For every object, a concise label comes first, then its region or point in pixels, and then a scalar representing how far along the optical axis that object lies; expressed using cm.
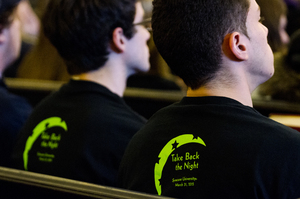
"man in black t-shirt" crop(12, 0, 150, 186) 212
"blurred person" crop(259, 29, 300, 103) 263
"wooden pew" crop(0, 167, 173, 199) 173
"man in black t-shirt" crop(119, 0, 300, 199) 170
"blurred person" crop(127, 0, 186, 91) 339
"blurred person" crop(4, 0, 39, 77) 598
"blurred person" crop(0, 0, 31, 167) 250
